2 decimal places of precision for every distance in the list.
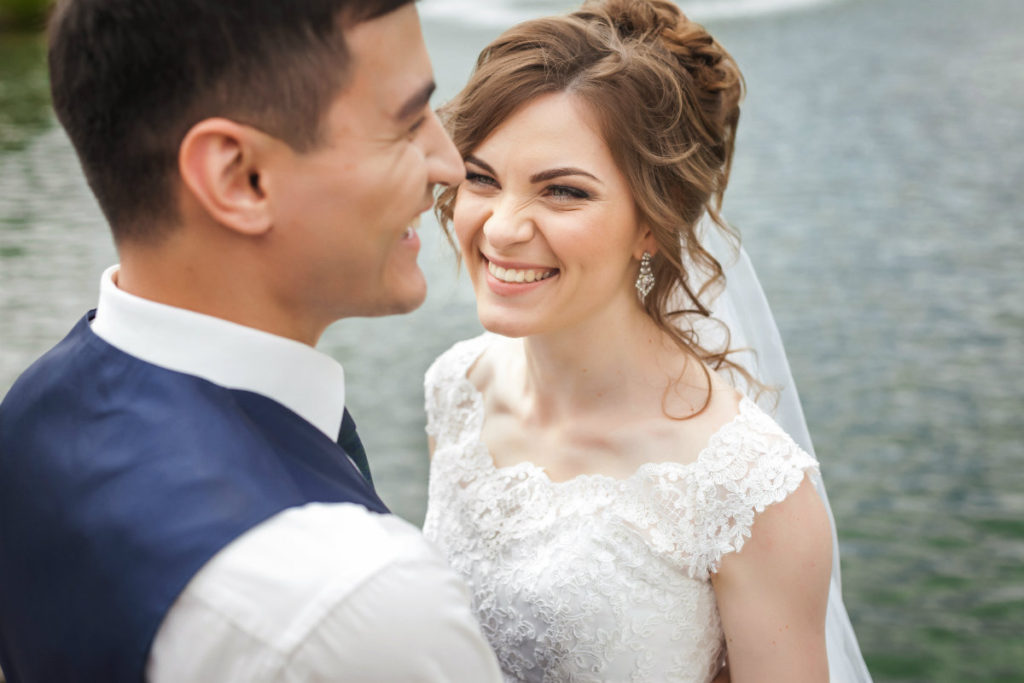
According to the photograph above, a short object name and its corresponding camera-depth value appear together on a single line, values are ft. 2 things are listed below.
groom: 3.63
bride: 4.71
